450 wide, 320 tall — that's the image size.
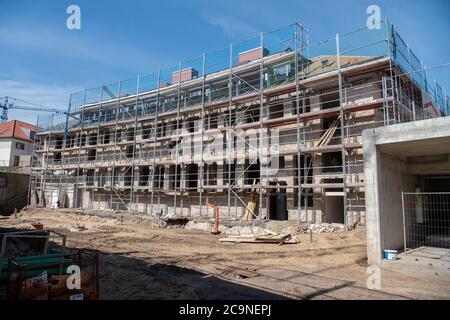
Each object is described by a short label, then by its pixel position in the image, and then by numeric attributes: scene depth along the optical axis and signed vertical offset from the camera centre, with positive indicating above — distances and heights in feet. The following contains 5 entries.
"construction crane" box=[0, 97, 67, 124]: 155.34 +42.40
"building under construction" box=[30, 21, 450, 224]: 49.93 +12.49
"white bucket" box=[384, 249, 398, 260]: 27.99 -4.32
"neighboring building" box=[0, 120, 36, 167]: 132.77 +21.46
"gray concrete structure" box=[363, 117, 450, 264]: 27.76 +3.69
